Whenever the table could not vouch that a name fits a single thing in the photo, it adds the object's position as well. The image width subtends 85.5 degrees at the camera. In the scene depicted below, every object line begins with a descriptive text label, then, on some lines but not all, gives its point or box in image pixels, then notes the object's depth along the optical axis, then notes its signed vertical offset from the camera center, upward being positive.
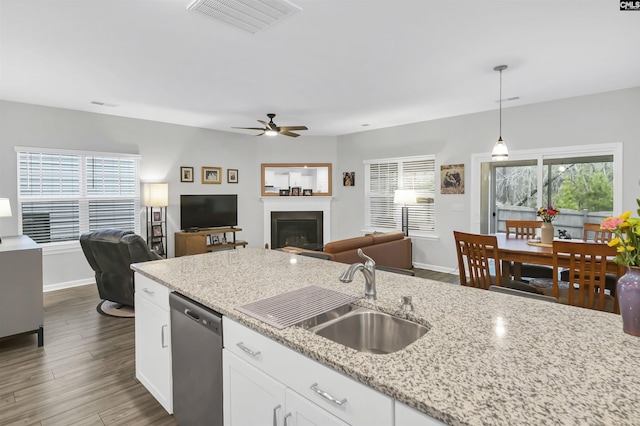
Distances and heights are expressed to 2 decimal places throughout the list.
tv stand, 6.13 -0.68
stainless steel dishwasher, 1.62 -0.79
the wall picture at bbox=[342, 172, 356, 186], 7.45 +0.56
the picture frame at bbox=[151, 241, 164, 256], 5.96 -0.74
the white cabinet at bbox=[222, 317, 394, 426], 0.98 -0.59
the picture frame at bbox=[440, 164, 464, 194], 5.85 +0.43
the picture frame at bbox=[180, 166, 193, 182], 6.44 +0.58
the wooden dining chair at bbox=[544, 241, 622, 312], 2.39 -0.48
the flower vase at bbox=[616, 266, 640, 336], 1.16 -0.33
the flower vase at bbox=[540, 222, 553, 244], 3.50 -0.30
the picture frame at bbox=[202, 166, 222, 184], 6.77 +0.60
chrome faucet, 1.64 -0.36
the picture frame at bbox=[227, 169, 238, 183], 7.11 +0.60
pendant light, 3.89 +0.59
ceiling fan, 5.15 +1.14
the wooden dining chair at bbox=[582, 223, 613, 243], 3.85 -0.37
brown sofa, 4.11 -0.61
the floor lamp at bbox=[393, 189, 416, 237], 6.22 +0.14
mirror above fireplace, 7.57 +0.56
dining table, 2.81 -0.45
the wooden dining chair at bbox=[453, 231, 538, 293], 3.02 -0.51
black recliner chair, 3.62 -0.57
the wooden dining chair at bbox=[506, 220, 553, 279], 4.27 -0.41
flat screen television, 6.46 -0.12
